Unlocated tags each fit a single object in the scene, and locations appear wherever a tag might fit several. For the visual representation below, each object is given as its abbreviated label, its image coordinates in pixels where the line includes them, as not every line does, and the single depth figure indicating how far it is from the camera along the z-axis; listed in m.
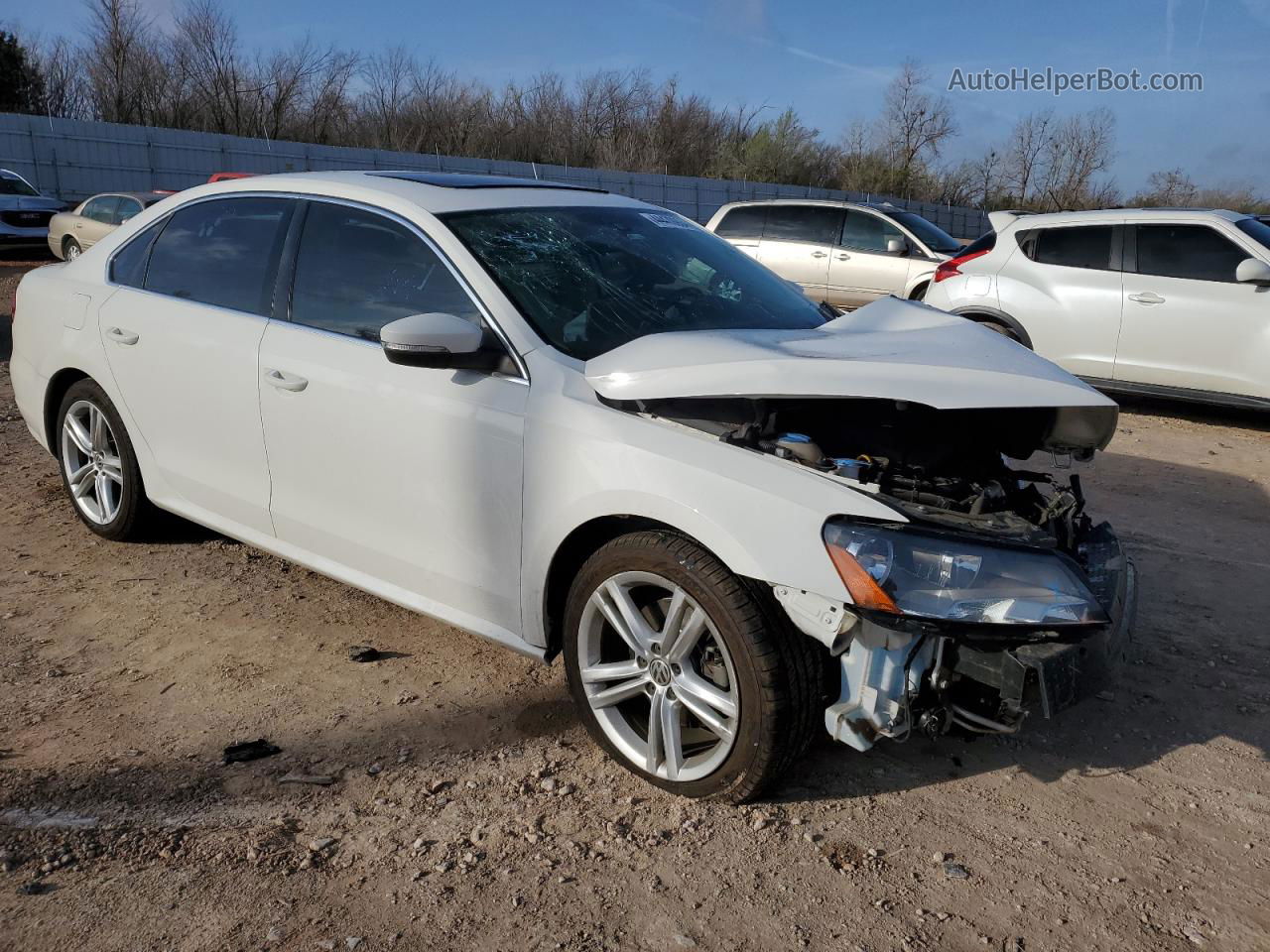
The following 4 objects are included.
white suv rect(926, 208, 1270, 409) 7.84
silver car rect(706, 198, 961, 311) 12.57
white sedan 2.63
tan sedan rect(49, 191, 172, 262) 17.34
